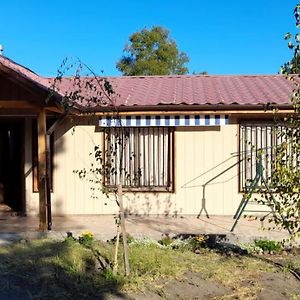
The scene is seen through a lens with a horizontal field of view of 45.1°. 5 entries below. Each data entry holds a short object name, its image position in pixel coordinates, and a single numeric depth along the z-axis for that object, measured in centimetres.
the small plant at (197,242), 660
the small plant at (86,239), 659
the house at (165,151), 882
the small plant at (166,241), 667
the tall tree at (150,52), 3076
